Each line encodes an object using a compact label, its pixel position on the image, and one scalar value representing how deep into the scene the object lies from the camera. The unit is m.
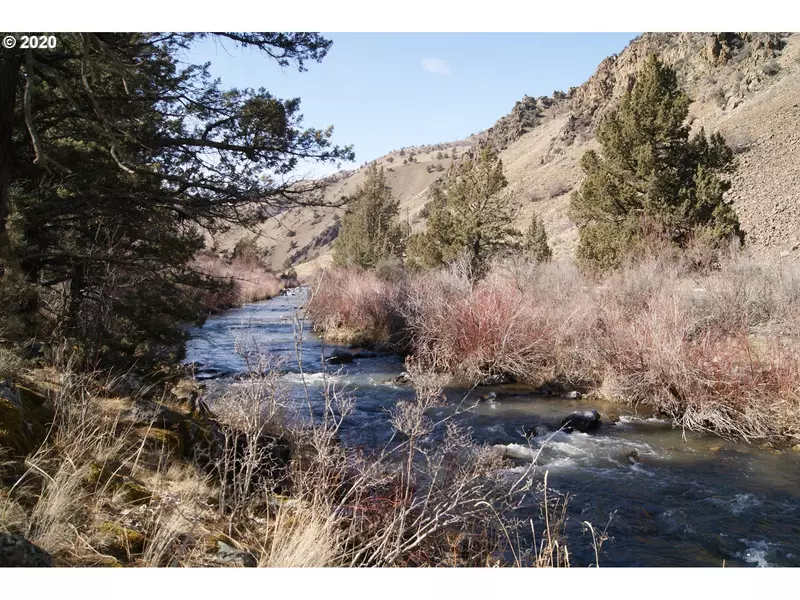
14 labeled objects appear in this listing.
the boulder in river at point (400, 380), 14.84
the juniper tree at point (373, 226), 34.53
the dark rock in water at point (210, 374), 13.84
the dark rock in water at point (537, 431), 10.60
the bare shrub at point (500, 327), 14.96
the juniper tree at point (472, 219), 23.62
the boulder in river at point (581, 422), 10.99
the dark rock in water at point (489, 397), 13.38
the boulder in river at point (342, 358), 18.05
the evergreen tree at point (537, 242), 25.59
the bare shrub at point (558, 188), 50.75
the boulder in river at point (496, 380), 14.95
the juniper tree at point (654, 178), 18.50
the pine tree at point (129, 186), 6.86
